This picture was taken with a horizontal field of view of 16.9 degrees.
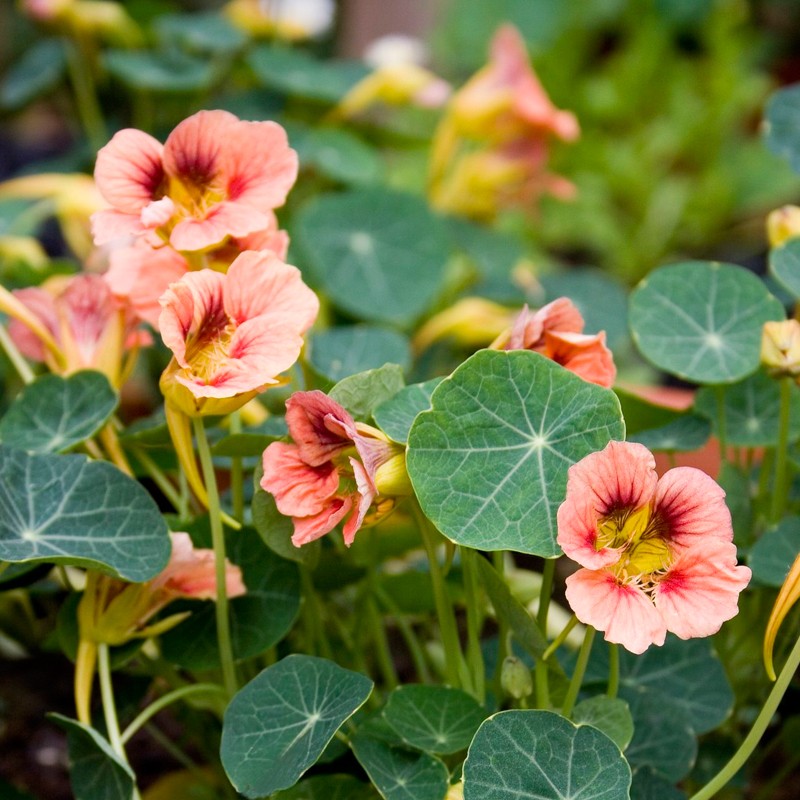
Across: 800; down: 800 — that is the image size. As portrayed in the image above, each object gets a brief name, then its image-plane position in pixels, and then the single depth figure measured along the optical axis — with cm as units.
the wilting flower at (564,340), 75
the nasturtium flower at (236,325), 72
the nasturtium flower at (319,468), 72
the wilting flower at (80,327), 81
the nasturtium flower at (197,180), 75
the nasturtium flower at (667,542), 69
